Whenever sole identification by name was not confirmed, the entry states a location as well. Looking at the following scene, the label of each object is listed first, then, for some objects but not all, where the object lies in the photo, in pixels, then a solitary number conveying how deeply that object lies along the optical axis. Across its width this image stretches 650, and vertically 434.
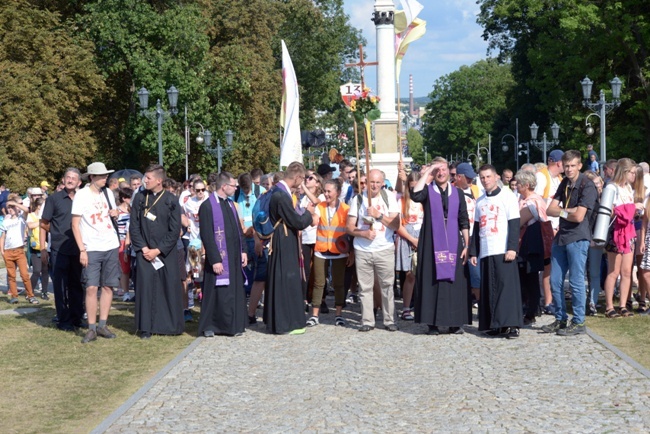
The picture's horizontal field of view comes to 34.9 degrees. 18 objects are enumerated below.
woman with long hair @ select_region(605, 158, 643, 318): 12.38
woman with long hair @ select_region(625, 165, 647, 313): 12.68
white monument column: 39.62
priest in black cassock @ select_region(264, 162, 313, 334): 11.73
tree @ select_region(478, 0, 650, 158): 40.47
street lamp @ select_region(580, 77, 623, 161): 29.05
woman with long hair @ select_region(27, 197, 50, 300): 16.08
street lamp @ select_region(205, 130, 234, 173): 39.59
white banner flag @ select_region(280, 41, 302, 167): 14.97
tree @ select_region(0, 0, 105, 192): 36.09
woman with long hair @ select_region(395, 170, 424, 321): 12.80
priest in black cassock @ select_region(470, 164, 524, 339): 11.12
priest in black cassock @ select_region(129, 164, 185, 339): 11.66
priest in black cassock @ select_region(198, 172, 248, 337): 11.64
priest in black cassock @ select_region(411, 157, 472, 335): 11.42
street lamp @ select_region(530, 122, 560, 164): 43.77
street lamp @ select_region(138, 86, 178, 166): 28.05
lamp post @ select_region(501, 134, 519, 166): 74.94
